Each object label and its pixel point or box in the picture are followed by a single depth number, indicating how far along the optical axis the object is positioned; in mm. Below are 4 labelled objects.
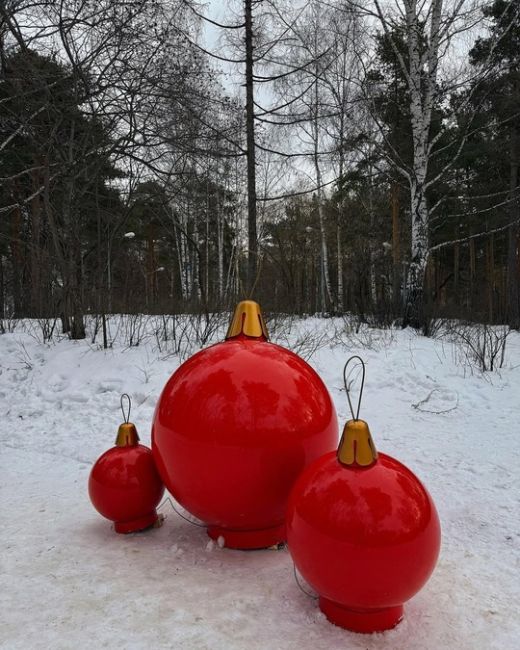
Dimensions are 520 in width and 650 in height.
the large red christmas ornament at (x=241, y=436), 1955
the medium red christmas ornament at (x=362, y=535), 1476
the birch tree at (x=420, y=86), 9016
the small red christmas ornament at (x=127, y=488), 2287
